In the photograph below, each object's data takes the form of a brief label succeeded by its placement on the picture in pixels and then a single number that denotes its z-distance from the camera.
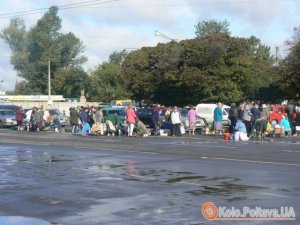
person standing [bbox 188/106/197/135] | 33.56
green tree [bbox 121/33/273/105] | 54.44
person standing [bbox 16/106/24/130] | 41.75
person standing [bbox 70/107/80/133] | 35.38
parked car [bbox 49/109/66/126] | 45.01
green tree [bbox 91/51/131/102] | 97.06
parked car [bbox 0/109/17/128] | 46.16
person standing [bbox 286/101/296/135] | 30.75
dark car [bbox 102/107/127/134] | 34.20
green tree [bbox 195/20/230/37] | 101.75
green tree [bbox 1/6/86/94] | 103.94
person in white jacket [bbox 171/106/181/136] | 31.80
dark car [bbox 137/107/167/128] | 35.65
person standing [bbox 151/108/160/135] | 33.00
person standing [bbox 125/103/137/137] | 31.41
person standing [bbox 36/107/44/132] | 39.06
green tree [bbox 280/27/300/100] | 44.91
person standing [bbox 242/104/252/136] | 29.07
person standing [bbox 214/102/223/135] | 31.33
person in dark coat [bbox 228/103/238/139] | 29.46
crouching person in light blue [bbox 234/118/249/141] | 26.92
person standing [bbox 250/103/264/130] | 28.78
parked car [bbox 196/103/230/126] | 39.48
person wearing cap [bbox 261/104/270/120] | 28.74
